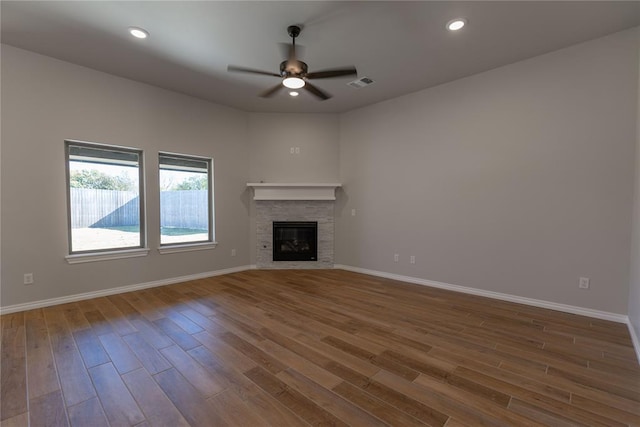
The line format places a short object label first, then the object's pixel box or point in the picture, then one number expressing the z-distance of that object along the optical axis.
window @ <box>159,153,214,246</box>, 4.43
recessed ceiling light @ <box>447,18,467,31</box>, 2.64
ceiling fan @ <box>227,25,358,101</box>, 2.67
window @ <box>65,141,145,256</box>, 3.62
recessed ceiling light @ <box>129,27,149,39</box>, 2.78
